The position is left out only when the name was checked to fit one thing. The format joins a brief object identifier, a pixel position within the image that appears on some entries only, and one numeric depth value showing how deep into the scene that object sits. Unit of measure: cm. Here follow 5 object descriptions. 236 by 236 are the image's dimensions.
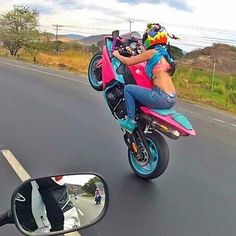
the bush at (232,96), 1113
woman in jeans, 354
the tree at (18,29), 2915
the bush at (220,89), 1273
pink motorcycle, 354
